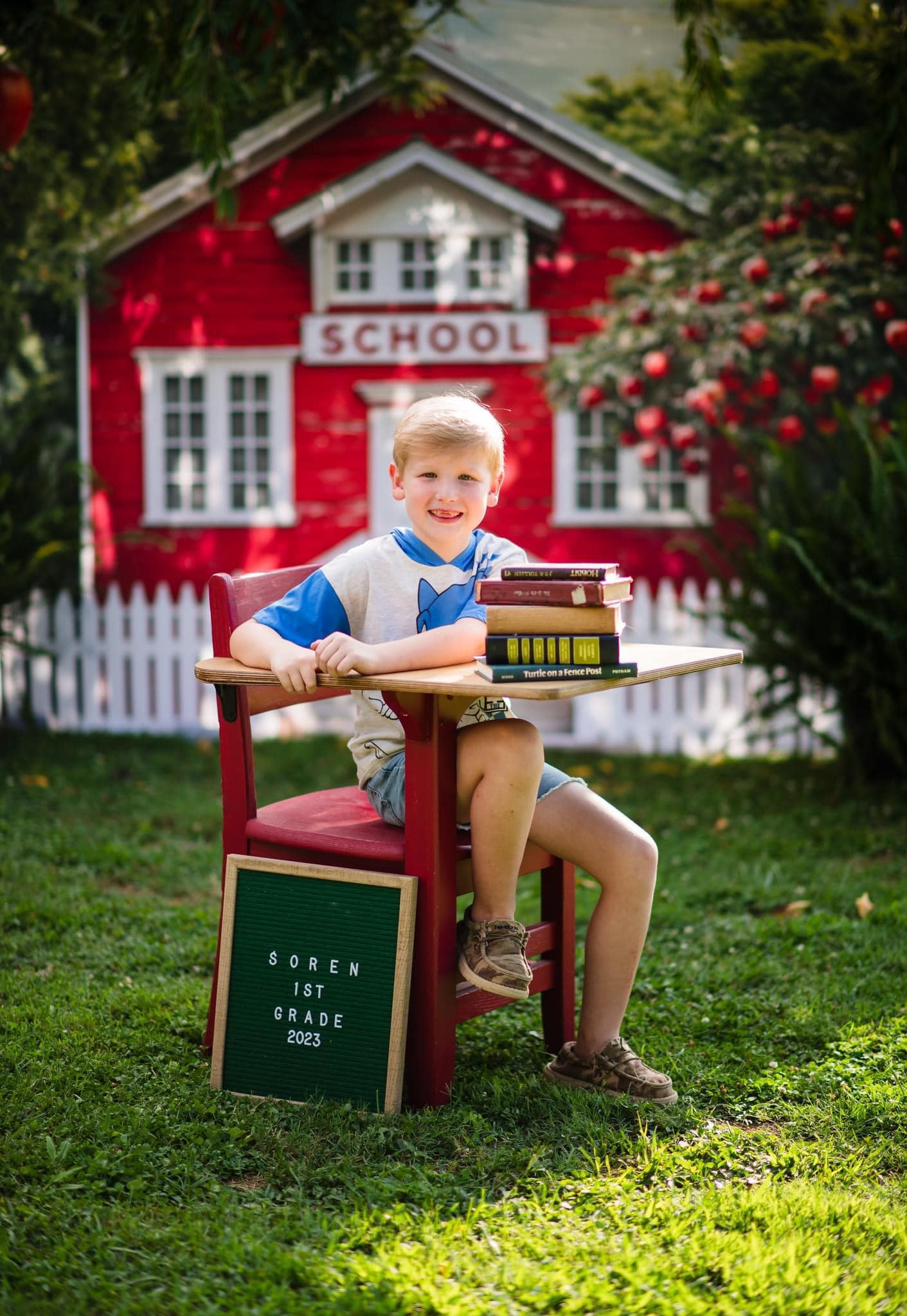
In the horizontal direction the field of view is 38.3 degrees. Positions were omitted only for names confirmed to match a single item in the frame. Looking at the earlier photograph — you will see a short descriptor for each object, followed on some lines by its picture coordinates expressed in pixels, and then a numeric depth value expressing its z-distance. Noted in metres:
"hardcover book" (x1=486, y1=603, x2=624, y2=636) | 2.87
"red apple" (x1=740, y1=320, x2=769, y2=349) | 8.56
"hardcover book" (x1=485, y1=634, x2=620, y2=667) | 2.85
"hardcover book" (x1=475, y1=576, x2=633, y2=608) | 2.87
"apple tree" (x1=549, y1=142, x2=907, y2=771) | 6.67
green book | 2.79
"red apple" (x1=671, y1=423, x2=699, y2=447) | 9.26
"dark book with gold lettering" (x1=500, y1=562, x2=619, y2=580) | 2.90
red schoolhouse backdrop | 10.93
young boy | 3.07
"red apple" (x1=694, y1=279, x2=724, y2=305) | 8.88
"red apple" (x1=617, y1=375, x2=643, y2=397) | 9.34
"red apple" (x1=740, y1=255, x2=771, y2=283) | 8.84
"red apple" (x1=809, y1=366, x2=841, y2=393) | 8.72
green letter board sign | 3.07
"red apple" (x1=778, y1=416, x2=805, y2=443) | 8.76
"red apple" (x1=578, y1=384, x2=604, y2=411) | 9.55
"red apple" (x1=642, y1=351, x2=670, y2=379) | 9.05
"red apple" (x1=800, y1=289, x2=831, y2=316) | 8.45
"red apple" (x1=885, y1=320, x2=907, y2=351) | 8.36
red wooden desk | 2.95
